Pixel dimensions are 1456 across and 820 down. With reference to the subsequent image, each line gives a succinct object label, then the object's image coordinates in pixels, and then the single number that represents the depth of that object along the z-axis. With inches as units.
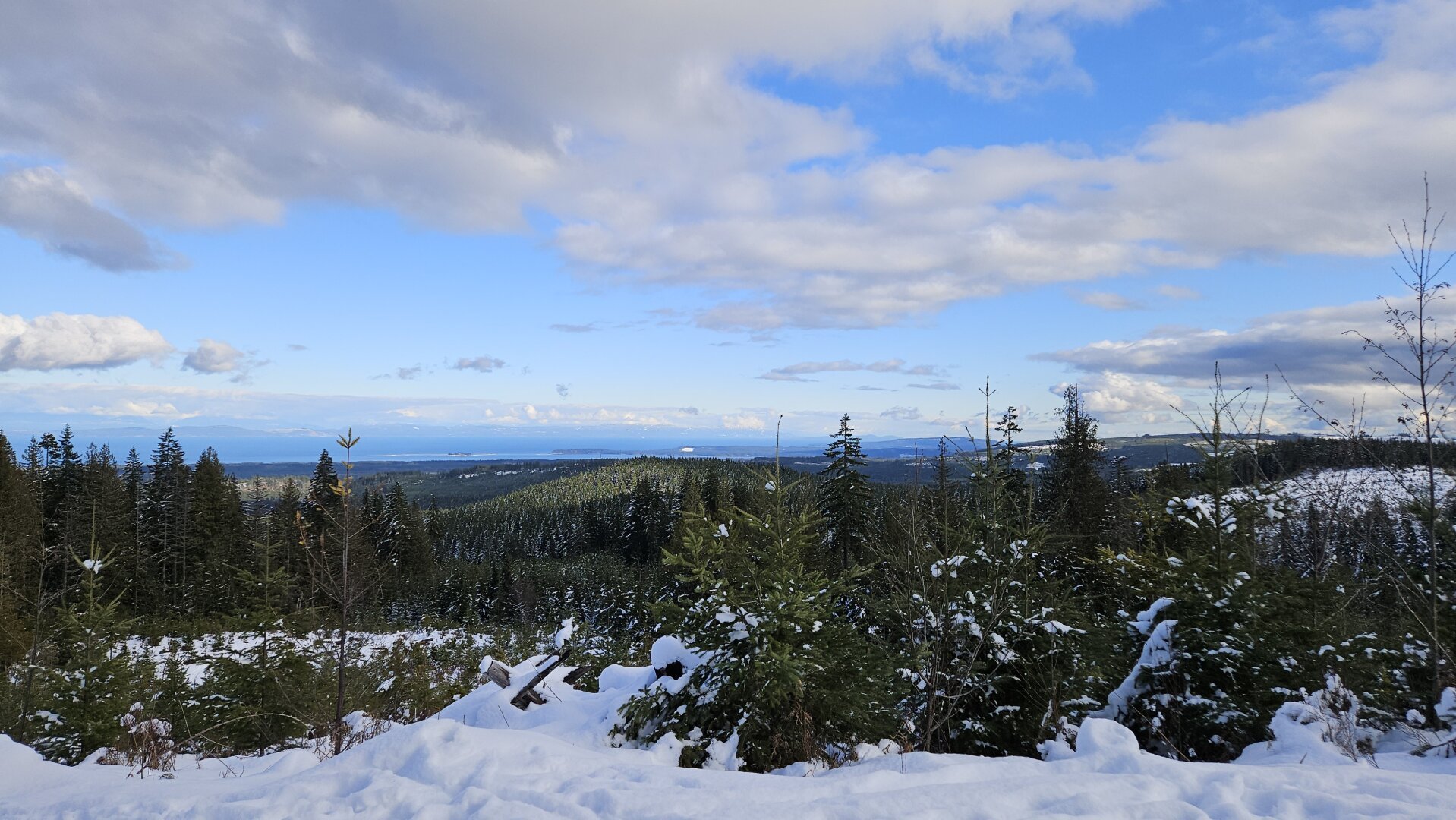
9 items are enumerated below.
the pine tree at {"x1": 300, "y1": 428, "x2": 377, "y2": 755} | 355.9
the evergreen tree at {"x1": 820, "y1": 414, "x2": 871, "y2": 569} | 1118.4
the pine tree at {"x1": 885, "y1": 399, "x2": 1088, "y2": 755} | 262.1
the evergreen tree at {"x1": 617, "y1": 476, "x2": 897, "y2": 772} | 227.8
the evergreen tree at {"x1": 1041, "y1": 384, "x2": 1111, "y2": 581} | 1060.8
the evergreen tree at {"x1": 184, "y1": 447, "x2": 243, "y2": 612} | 1652.3
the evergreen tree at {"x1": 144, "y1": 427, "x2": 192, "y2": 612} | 1745.8
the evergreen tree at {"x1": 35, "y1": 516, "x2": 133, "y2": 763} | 415.8
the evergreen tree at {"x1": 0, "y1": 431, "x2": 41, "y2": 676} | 884.0
